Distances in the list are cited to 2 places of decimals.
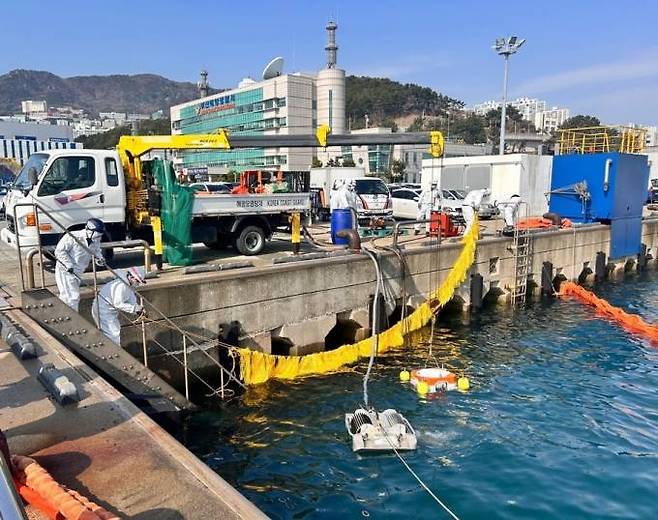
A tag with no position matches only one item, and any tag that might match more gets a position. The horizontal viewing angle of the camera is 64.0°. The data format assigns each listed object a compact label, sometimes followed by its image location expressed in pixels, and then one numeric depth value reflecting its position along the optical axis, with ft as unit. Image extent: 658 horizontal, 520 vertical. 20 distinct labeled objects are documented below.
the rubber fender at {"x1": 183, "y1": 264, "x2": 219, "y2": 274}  32.92
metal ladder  53.98
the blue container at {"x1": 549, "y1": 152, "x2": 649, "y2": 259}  65.00
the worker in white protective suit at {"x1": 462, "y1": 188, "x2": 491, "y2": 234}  50.86
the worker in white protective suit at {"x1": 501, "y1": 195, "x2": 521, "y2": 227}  58.34
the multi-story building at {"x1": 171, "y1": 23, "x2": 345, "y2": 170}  294.05
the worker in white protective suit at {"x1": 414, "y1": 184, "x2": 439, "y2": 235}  62.03
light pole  98.32
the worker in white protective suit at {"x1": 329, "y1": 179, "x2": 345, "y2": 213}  48.96
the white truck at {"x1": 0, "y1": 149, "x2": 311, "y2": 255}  33.75
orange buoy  30.73
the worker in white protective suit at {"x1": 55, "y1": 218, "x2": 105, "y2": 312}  25.50
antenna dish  301.04
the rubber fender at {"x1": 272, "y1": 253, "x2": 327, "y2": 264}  36.81
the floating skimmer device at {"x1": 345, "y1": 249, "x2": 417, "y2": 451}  23.62
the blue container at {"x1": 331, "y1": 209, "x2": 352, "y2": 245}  46.93
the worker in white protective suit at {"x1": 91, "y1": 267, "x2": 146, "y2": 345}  25.05
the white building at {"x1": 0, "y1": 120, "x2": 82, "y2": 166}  201.16
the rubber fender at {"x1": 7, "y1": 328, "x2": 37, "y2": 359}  19.79
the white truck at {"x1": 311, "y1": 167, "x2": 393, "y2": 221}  64.90
